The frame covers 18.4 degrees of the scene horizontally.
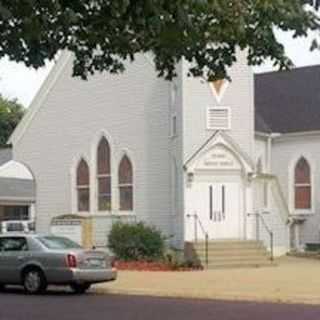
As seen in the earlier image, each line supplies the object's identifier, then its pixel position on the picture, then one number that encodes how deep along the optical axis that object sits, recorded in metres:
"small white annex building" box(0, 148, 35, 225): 58.69
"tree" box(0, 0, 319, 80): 11.82
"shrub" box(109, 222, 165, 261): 32.72
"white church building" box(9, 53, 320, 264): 34.44
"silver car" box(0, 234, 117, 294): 23.67
